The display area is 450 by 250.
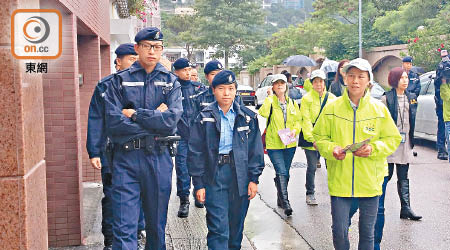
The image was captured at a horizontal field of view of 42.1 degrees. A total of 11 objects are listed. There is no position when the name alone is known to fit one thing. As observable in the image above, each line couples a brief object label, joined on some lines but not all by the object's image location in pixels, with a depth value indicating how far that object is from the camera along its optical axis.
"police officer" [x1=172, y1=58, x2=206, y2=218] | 7.84
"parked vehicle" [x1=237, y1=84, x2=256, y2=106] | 34.66
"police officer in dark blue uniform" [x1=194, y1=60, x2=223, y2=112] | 7.36
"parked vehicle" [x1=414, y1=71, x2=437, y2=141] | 13.20
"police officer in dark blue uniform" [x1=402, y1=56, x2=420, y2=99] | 12.26
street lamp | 30.99
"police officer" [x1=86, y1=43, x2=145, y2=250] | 5.08
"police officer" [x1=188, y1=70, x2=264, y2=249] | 4.94
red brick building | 3.53
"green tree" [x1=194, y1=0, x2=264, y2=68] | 61.56
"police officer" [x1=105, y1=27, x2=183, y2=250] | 4.72
